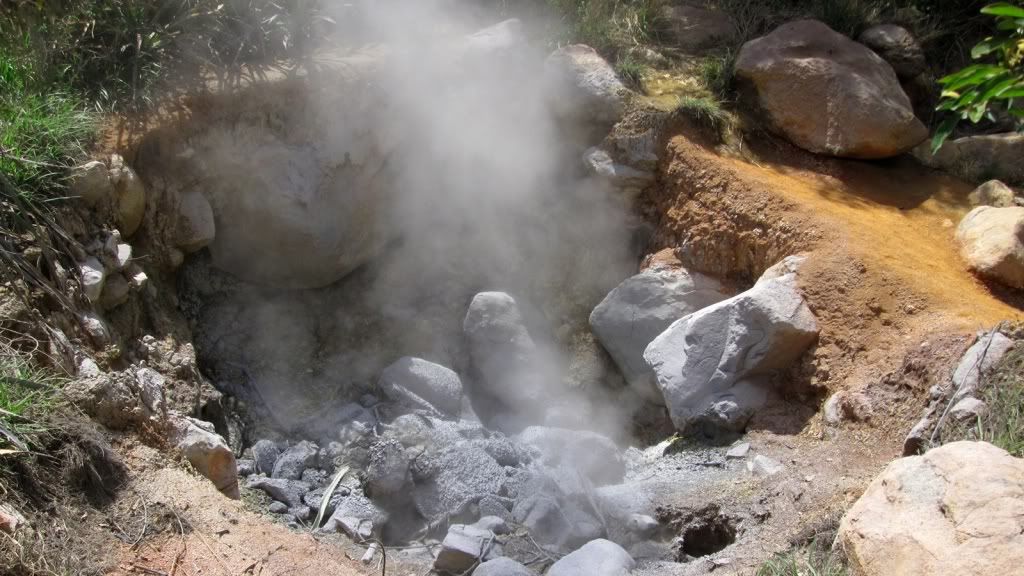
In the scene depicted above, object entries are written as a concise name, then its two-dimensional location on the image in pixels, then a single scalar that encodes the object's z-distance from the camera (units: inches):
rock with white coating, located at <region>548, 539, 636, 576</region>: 157.2
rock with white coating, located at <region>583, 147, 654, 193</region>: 260.2
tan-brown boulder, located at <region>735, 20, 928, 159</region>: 250.2
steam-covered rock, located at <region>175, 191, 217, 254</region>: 216.5
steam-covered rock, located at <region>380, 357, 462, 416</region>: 226.1
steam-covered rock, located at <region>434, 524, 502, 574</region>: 163.9
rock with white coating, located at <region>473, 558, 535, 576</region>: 156.5
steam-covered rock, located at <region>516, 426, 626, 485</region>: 210.2
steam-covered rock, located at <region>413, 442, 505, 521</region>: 189.2
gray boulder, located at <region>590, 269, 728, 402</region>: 243.6
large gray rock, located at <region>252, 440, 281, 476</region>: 199.6
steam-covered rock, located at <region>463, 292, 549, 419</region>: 244.4
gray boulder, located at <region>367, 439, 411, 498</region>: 190.1
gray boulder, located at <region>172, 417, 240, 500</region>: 167.9
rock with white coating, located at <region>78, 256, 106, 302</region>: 178.9
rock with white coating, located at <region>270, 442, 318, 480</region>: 198.1
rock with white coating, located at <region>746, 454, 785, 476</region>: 183.2
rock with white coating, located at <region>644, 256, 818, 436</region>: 206.7
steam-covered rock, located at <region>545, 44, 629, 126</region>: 262.4
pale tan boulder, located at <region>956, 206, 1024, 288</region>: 209.2
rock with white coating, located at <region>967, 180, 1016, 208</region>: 238.5
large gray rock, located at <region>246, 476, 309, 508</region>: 184.4
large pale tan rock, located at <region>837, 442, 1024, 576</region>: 112.5
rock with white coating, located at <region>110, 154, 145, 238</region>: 197.2
